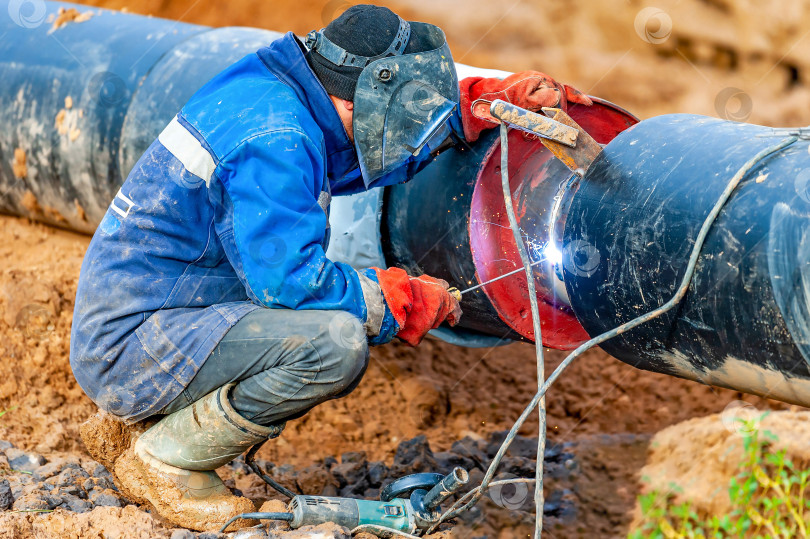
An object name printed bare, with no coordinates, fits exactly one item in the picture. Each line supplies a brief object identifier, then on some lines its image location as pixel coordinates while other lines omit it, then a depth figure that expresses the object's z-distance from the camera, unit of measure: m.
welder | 7.28
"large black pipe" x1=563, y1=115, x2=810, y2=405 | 7.02
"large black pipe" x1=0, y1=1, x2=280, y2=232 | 8.00
